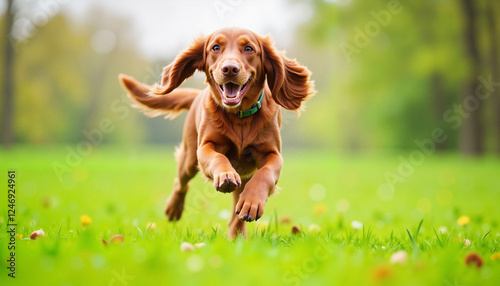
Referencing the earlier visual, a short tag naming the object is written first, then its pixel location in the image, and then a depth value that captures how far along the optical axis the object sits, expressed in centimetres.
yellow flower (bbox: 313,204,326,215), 494
